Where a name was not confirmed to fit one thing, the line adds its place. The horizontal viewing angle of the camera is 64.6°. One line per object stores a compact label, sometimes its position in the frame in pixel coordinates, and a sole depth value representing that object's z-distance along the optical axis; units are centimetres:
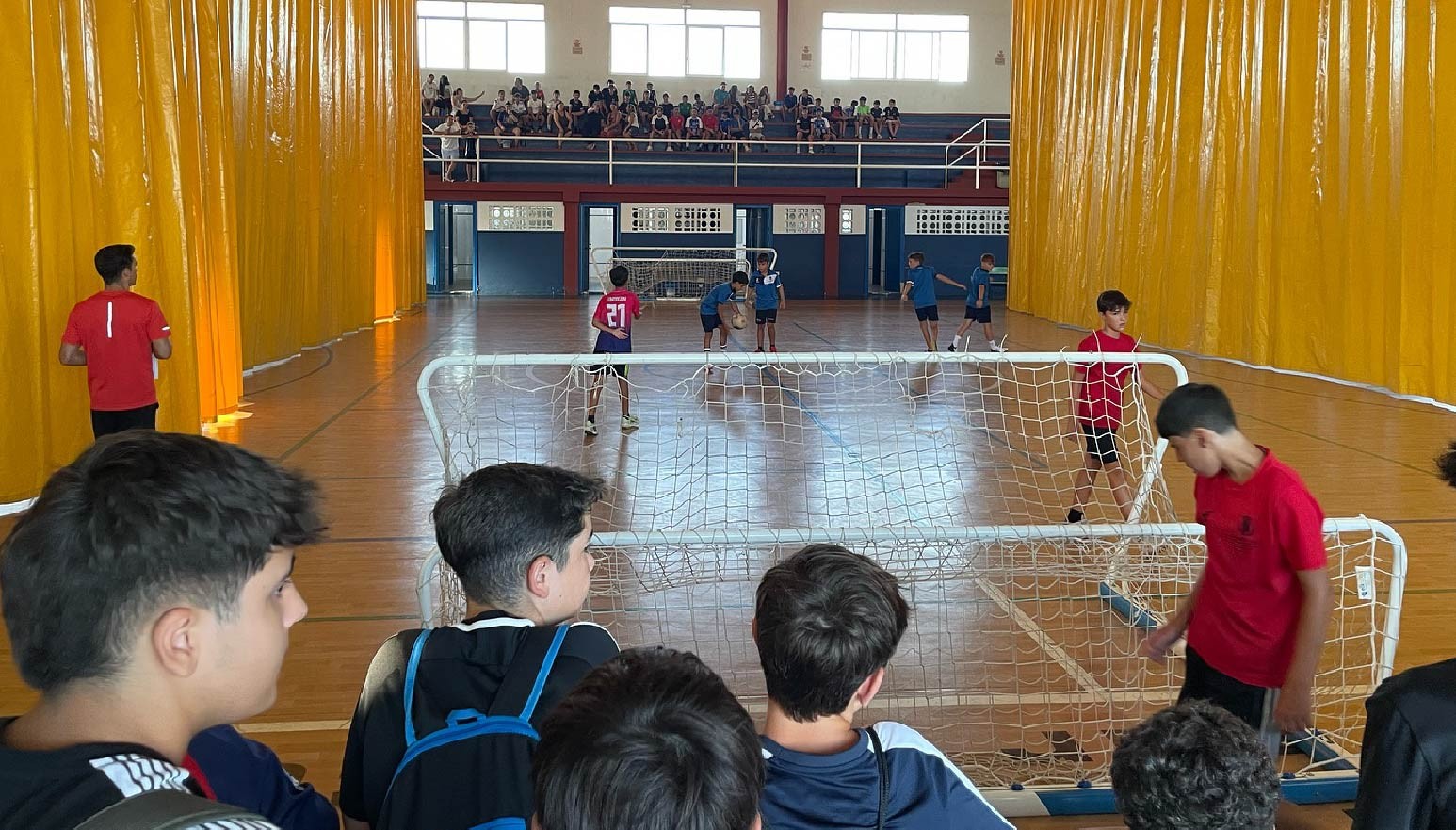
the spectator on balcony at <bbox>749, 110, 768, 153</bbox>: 3059
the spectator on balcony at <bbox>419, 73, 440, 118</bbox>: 3156
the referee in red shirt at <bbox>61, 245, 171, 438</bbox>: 646
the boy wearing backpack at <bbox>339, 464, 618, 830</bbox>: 179
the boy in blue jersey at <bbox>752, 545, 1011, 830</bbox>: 176
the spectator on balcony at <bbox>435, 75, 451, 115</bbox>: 3159
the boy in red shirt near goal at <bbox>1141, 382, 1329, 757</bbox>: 306
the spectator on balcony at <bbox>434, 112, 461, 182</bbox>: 2931
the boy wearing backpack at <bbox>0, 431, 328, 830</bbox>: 123
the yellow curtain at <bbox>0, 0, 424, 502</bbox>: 730
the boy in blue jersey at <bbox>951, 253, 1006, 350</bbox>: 1700
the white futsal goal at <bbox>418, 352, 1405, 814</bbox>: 436
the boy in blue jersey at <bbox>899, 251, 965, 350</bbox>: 1712
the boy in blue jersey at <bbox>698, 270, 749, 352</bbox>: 1540
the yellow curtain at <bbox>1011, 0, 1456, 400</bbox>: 1226
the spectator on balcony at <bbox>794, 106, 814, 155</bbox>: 3119
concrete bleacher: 2994
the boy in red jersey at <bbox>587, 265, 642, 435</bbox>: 1071
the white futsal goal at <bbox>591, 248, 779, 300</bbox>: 2961
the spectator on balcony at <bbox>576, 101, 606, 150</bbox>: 3084
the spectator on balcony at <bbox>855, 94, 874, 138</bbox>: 3197
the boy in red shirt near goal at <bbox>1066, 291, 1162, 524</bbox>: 696
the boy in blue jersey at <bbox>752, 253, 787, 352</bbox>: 1659
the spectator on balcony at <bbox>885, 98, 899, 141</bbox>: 3209
